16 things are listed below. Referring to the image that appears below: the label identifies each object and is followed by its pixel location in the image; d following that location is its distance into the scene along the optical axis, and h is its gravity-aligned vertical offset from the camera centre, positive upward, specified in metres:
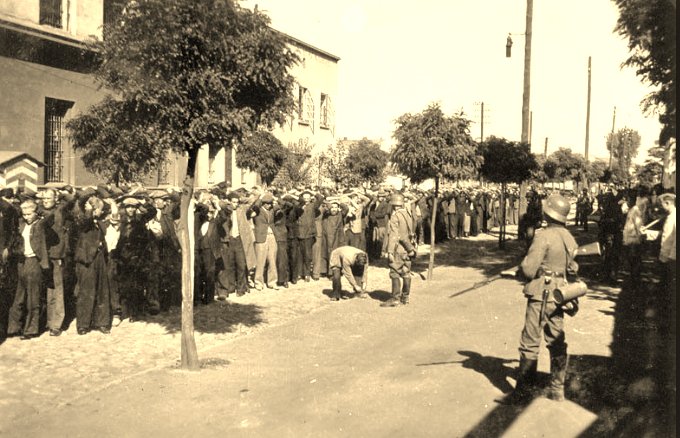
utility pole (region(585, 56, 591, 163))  45.44 +5.52
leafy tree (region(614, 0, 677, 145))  10.69 +2.68
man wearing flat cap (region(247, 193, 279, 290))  12.92 -0.82
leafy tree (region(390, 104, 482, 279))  14.32 +1.13
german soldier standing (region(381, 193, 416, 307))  11.27 -0.91
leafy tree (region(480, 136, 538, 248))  22.17 +1.33
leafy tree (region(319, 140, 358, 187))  32.56 +1.41
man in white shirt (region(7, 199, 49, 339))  8.76 -1.10
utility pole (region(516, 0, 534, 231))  24.06 +4.39
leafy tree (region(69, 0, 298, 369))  6.86 +1.20
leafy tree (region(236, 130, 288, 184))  26.22 +1.43
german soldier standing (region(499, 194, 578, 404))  6.29 -0.98
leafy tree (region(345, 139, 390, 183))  33.22 +1.82
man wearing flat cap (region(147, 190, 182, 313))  10.45 -1.06
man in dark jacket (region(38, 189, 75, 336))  9.07 -0.88
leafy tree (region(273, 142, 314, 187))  27.70 +1.09
